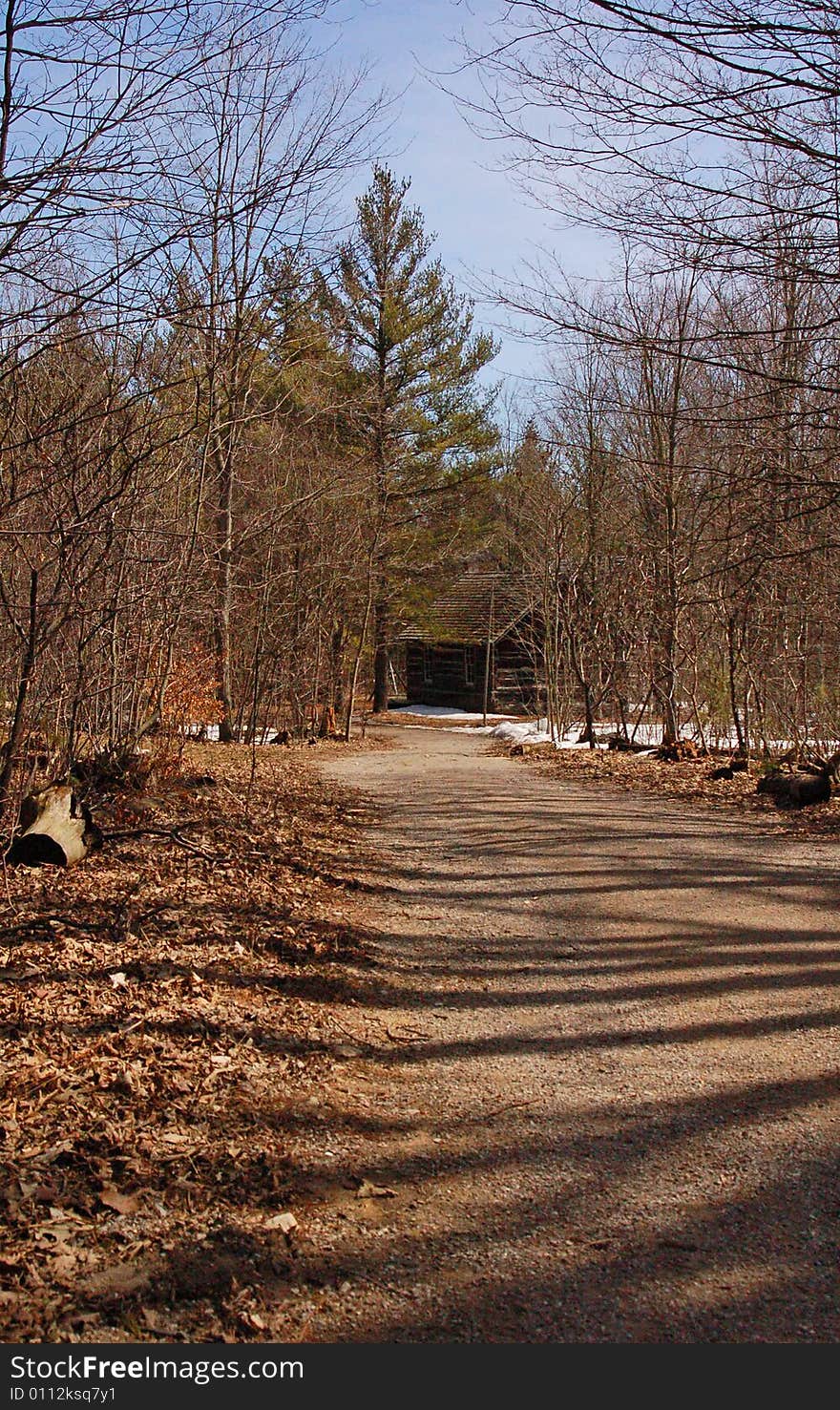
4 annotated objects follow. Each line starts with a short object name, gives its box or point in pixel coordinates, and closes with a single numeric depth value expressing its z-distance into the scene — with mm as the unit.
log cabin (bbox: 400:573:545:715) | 39000
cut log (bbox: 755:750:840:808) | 12155
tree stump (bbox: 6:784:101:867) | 7235
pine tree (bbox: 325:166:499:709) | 32906
